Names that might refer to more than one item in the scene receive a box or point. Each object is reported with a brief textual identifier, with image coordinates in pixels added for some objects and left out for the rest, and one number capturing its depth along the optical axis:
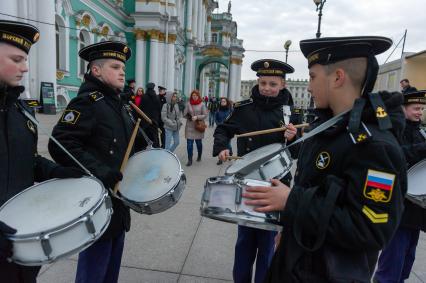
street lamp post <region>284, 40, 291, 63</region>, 17.27
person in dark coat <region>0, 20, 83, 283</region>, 1.78
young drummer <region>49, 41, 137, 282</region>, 2.21
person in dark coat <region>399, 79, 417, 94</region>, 8.70
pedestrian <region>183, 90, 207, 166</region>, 8.42
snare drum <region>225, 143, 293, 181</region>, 1.88
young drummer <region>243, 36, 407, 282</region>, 1.21
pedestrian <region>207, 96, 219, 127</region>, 20.67
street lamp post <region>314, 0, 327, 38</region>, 12.37
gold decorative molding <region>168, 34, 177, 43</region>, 26.31
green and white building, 13.80
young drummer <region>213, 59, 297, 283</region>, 2.81
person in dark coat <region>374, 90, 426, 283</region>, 2.75
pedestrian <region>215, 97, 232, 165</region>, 12.61
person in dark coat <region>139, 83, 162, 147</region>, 7.38
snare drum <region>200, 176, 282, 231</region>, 1.51
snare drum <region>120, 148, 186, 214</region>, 2.22
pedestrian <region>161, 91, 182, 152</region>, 8.26
